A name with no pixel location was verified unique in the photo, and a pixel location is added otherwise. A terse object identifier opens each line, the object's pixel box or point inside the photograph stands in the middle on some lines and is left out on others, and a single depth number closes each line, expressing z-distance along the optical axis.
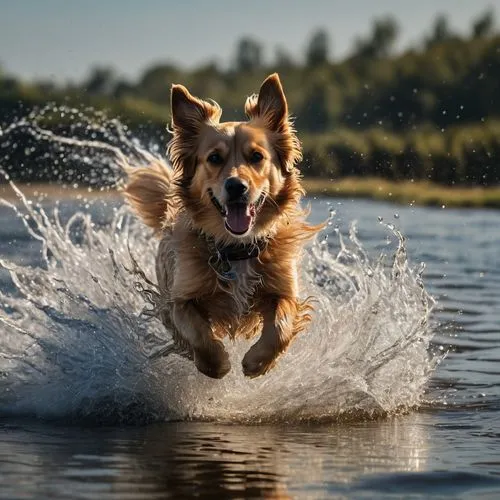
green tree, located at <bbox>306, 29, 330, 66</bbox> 79.75
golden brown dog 7.45
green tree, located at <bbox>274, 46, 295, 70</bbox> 76.38
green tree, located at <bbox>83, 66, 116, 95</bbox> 70.94
